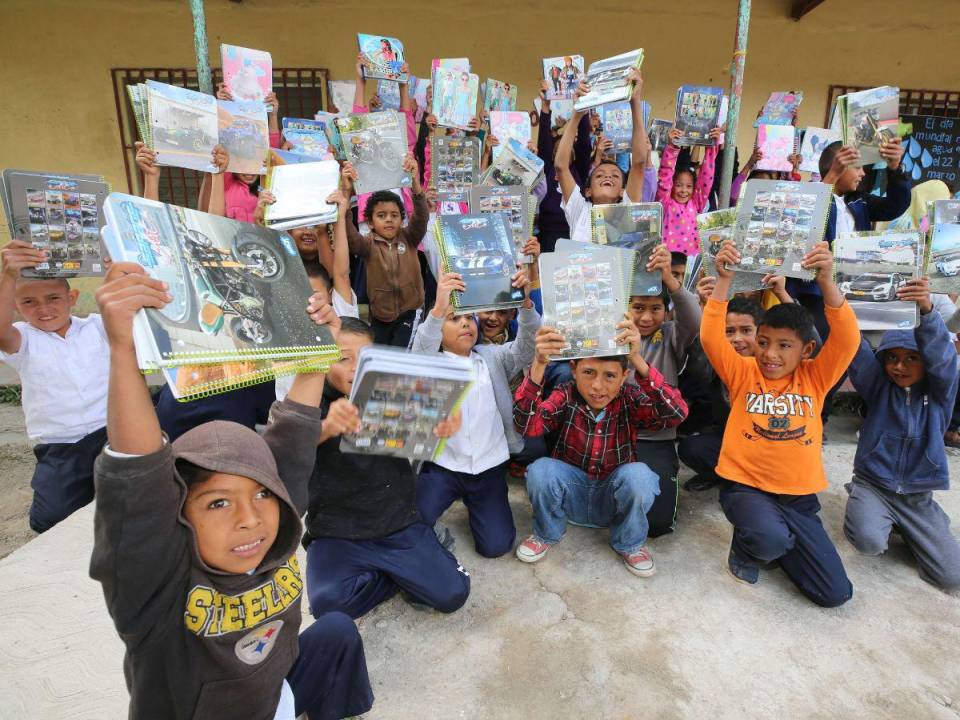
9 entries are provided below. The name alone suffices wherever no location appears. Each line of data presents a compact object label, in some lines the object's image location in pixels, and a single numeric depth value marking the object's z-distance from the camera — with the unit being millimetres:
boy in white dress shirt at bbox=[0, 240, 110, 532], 2611
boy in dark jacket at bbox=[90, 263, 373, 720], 987
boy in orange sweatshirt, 2215
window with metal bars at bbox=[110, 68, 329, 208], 5496
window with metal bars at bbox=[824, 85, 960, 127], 6039
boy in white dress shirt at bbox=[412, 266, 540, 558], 2508
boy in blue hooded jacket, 2283
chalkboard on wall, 5855
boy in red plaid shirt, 2332
